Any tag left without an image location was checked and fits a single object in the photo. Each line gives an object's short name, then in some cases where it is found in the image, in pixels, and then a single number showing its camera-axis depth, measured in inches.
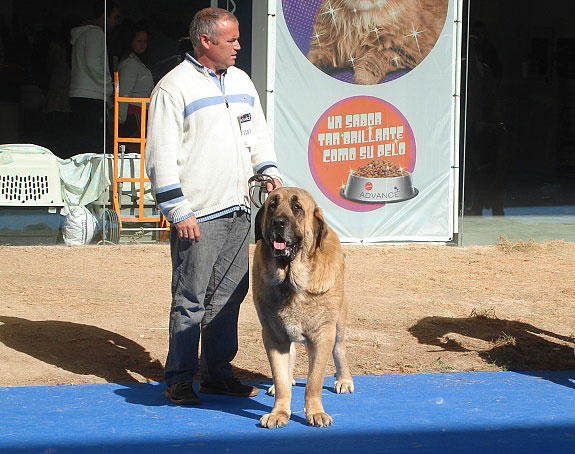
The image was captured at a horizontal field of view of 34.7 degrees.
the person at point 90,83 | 436.5
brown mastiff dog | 195.3
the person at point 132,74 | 440.8
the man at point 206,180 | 203.5
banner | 431.2
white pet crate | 429.7
